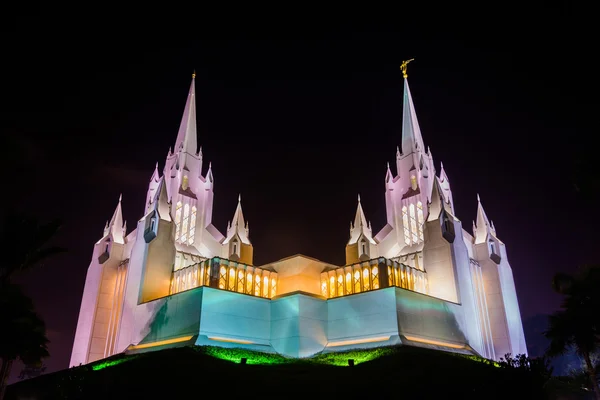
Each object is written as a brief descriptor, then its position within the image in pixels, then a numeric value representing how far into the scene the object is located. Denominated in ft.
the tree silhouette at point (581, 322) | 58.39
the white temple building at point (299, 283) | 85.87
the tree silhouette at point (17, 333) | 56.34
